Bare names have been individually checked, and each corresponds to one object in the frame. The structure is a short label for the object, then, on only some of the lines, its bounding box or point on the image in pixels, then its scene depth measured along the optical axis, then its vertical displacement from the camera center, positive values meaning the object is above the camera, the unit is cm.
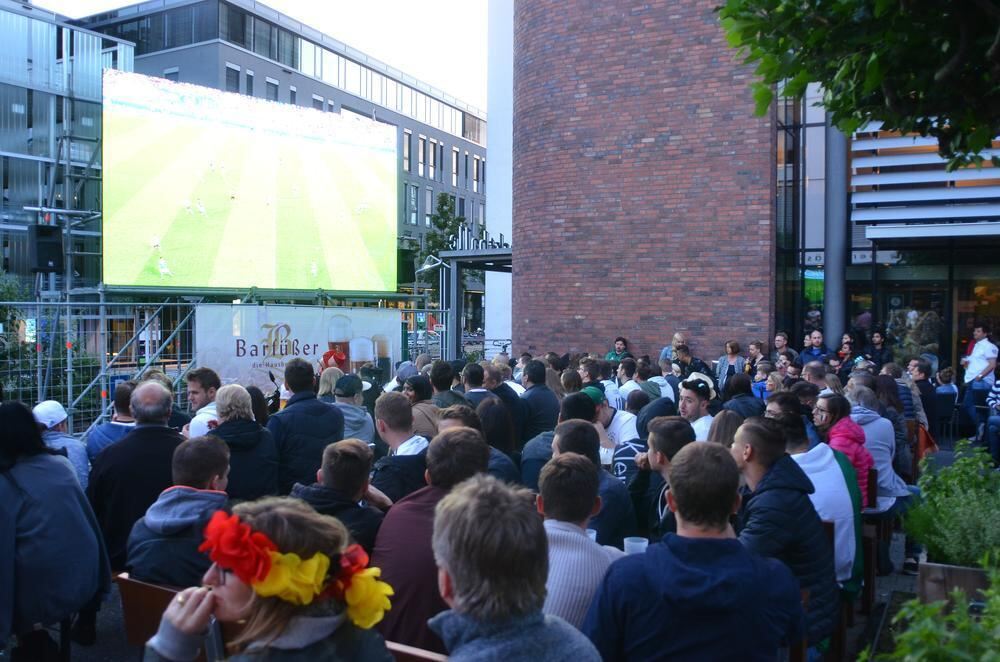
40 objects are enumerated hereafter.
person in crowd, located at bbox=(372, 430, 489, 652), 373 -101
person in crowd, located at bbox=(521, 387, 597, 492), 594 -88
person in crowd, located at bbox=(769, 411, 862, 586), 514 -105
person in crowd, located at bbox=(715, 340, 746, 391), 1286 -70
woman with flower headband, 228 -76
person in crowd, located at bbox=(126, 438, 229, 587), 426 -102
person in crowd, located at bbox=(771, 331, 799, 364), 1330 -37
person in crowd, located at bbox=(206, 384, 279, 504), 589 -92
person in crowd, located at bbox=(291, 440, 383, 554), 416 -86
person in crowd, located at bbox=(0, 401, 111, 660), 433 -115
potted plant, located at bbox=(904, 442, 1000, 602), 486 -122
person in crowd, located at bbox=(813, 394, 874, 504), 642 -84
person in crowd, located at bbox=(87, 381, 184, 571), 546 -101
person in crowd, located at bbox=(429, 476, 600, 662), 224 -71
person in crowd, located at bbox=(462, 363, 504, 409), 822 -64
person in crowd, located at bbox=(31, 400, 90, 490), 578 -84
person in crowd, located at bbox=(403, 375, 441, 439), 707 -77
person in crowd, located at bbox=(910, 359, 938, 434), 1111 -86
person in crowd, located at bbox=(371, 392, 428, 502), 528 -88
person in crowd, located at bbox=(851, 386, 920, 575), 705 -122
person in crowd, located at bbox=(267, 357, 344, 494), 650 -92
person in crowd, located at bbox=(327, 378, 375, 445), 762 -84
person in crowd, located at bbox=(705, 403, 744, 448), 527 -67
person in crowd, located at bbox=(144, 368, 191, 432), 732 -89
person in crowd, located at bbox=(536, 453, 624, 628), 335 -88
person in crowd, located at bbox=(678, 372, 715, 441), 718 -68
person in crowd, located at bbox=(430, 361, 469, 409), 790 -61
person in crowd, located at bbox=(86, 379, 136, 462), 634 -89
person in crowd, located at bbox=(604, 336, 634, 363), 1489 -60
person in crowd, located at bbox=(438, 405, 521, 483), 541 -76
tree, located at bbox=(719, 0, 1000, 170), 463 +150
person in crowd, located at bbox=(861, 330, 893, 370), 1361 -55
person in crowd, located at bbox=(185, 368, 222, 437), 737 -64
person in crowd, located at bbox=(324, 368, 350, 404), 836 -67
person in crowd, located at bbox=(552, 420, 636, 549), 465 -95
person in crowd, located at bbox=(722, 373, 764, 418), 738 -71
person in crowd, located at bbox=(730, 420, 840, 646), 404 -96
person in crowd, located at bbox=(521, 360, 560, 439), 866 -95
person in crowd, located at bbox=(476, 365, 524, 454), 848 -78
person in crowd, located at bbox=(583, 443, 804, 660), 283 -91
